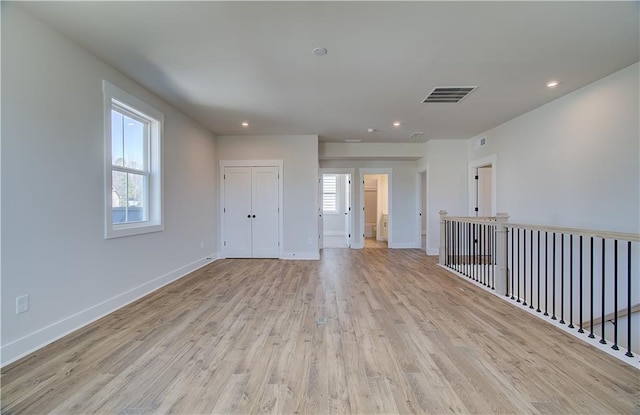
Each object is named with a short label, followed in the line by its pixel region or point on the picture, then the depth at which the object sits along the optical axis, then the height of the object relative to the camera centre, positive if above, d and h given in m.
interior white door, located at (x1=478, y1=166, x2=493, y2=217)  5.87 +0.33
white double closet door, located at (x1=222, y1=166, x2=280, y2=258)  5.67 -0.14
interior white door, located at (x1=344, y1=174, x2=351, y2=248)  7.29 -0.21
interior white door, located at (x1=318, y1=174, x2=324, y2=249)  6.82 -0.36
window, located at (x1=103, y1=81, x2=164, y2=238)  2.82 +0.50
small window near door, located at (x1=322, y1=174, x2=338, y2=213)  10.16 +0.46
